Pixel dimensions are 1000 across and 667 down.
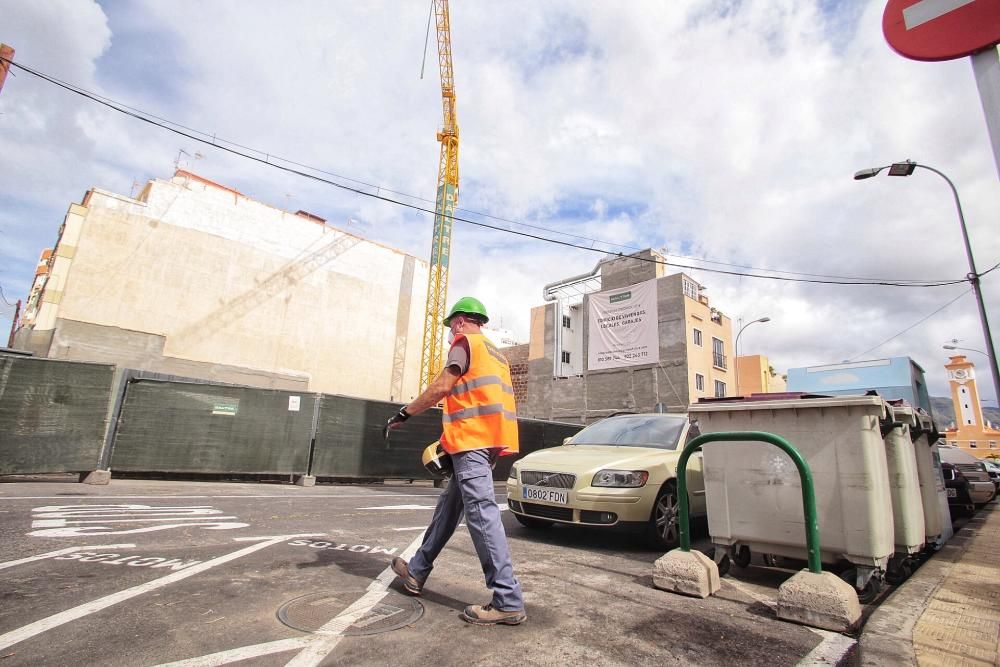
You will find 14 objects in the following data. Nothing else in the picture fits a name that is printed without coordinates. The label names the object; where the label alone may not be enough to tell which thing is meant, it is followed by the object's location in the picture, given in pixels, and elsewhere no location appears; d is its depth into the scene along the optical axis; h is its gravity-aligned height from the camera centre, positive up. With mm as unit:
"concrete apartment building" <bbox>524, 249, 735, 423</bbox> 34656 +7174
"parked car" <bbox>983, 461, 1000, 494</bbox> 18166 -137
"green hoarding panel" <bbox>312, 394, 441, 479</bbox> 11625 -59
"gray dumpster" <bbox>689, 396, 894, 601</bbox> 3318 -174
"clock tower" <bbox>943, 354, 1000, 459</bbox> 63750 +6316
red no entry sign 2570 +2259
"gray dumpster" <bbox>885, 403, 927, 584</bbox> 3738 -268
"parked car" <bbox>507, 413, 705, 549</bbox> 4844 -360
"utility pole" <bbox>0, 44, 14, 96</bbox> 12578 +8960
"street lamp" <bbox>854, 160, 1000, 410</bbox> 13469 +7445
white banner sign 35406 +8604
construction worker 2730 -44
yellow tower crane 43406 +19616
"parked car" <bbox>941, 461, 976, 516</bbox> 8906 -447
